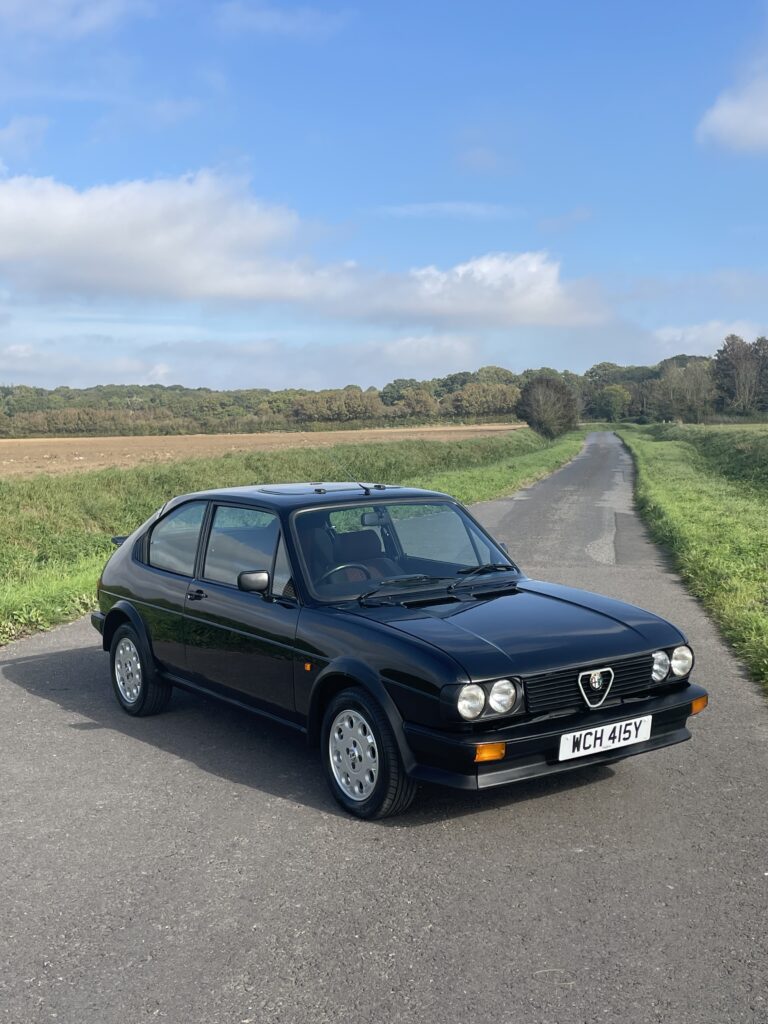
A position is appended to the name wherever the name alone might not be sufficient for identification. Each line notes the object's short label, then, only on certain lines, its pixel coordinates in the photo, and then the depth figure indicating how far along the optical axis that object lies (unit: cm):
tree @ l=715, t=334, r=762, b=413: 12662
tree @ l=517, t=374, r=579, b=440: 9675
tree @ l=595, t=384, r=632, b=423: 18775
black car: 433
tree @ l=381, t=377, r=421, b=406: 14711
